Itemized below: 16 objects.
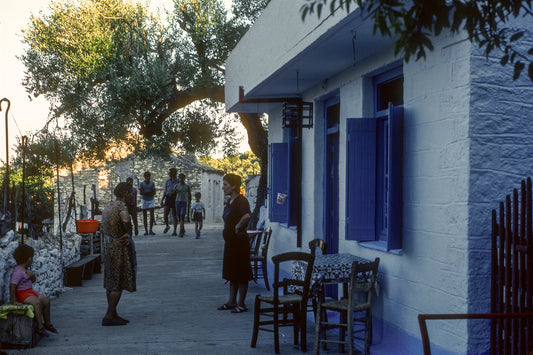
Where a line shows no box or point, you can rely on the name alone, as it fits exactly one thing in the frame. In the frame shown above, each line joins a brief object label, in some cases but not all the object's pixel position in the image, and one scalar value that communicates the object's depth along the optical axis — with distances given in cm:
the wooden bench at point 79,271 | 1190
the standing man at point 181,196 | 1945
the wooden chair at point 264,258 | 1148
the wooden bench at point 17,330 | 703
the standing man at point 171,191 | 1983
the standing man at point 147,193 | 1980
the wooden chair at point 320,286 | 659
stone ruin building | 4172
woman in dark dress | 898
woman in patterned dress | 820
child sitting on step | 719
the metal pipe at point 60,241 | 1021
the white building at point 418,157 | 515
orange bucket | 1389
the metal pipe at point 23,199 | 853
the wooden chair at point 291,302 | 691
